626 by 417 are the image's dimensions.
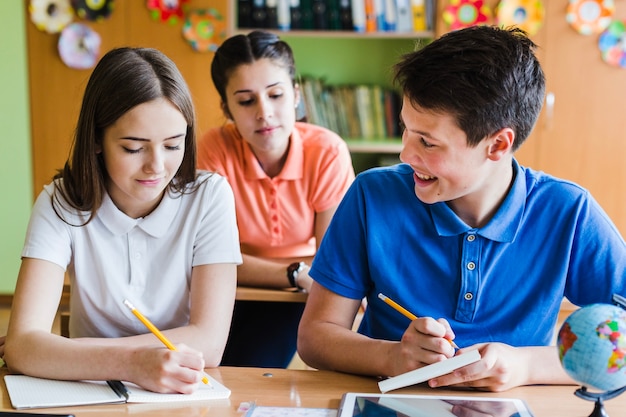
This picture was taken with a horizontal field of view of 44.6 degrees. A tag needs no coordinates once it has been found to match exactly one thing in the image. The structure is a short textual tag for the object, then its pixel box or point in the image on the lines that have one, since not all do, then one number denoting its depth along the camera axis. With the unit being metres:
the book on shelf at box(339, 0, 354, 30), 4.03
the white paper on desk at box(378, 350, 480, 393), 1.17
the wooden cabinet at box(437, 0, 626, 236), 3.95
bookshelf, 4.45
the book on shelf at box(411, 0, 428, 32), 4.01
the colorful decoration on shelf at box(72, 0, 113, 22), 4.01
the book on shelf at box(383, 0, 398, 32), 4.01
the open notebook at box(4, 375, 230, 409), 1.18
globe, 0.96
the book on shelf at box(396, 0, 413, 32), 4.00
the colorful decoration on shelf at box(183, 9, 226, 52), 3.99
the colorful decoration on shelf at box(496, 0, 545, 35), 3.92
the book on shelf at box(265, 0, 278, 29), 4.04
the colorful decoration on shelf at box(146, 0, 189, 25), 3.99
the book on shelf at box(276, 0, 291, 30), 4.04
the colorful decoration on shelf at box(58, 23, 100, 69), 4.03
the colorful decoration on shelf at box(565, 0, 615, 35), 3.90
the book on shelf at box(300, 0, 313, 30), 4.06
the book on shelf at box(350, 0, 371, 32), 4.01
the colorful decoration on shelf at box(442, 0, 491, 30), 3.94
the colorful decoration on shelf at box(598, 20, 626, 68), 3.91
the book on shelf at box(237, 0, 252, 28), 4.07
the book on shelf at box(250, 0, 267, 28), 4.05
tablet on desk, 1.13
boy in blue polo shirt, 1.34
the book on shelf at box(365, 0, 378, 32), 4.01
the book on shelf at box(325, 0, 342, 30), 4.05
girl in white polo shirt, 1.49
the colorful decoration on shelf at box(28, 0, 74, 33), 4.02
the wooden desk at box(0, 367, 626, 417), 1.15
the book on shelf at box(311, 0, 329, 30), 4.04
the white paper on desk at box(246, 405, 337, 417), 1.14
